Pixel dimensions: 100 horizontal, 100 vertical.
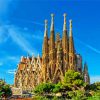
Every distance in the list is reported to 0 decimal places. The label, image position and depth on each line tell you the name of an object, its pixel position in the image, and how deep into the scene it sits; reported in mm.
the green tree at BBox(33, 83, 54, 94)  22667
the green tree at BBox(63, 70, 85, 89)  21739
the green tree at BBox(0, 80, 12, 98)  19429
